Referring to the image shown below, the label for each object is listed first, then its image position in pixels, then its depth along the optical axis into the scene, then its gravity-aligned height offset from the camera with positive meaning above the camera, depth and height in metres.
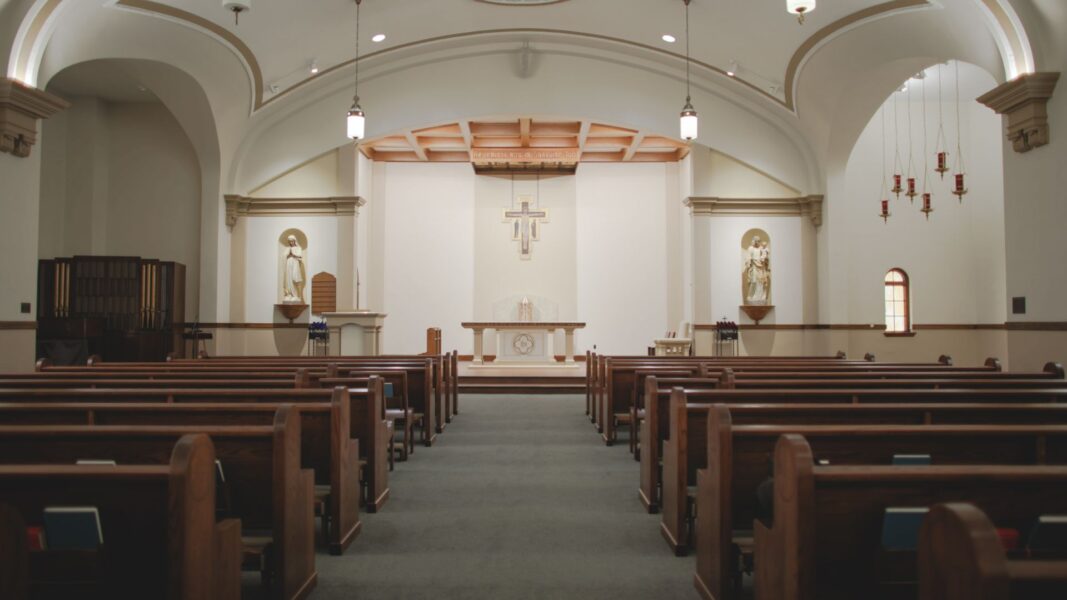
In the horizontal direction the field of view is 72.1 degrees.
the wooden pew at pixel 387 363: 6.68 -0.27
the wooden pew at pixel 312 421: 3.25 -0.40
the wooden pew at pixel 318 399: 3.88 -0.35
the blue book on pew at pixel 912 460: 2.58 -0.45
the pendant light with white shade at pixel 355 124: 8.47 +2.44
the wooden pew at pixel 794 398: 3.90 -0.35
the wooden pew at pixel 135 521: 1.89 -0.50
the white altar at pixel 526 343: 11.96 -0.15
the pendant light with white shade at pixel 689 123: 8.36 +2.41
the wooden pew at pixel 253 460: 2.61 -0.47
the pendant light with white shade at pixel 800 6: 6.39 +2.88
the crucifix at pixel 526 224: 14.94 +2.24
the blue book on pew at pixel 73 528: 1.95 -0.52
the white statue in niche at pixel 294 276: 12.04 +0.96
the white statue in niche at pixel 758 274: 12.22 +0.99
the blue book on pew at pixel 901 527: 1.92 -0.51
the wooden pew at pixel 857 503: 1.89 -0.45
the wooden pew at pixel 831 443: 2.64 -0.42
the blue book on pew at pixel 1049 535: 1.79 -0.50
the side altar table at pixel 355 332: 10.96 +0.03
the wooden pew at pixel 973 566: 1.15 -0.38
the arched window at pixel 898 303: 12.62 +0.52
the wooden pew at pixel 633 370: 5.95 -0.30
